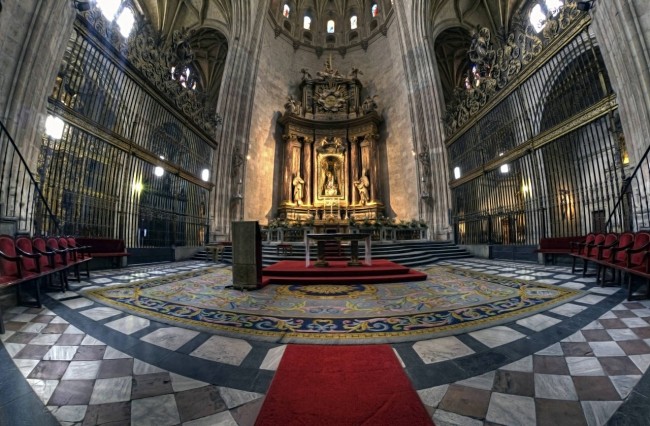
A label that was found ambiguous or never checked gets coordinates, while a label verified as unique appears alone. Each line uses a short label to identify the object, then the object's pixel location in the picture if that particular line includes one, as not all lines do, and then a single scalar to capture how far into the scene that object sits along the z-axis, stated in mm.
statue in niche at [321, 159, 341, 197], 17578
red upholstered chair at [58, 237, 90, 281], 4717
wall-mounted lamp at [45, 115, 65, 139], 6817
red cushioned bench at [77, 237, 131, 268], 6762
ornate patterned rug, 2506
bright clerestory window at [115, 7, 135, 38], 13617
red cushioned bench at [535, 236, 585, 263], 7035
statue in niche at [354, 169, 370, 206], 17094
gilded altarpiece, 17000
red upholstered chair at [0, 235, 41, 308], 2933
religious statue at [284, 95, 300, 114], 17969
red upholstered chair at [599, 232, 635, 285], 3826
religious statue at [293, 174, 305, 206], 17125
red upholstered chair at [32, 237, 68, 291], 3914
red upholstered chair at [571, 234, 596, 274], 5146
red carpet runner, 1289
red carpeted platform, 5176
